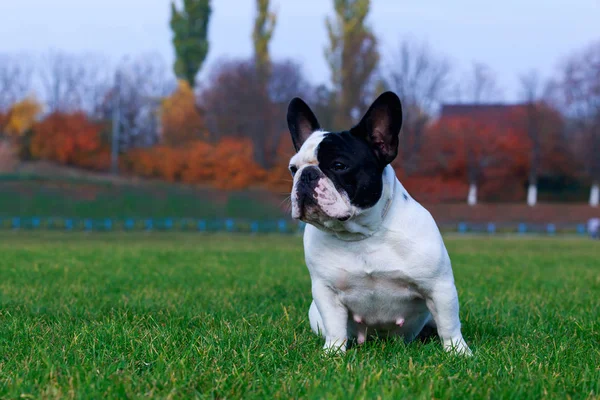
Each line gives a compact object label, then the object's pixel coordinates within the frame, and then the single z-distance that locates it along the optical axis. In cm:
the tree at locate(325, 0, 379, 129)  4888
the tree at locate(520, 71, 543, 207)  5650
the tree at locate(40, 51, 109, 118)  6338
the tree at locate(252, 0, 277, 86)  5575
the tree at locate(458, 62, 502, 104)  5955
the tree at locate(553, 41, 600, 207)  5847
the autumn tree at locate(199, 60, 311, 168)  5425
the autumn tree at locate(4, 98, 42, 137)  5656
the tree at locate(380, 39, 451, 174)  5259
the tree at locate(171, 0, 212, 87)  6222
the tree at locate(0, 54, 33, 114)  6268
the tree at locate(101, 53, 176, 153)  6194
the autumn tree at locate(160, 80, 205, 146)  5478
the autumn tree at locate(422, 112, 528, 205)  5556
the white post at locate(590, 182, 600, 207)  5688
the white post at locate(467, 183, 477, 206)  5528
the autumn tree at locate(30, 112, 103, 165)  5372
